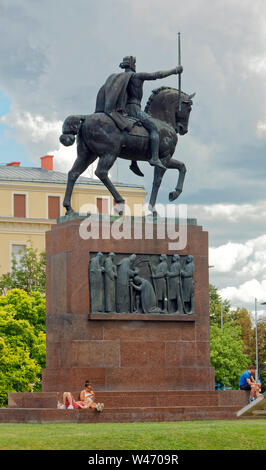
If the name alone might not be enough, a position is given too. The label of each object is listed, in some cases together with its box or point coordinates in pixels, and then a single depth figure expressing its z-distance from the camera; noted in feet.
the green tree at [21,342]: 186.09
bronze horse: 103.11
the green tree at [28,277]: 229.04
